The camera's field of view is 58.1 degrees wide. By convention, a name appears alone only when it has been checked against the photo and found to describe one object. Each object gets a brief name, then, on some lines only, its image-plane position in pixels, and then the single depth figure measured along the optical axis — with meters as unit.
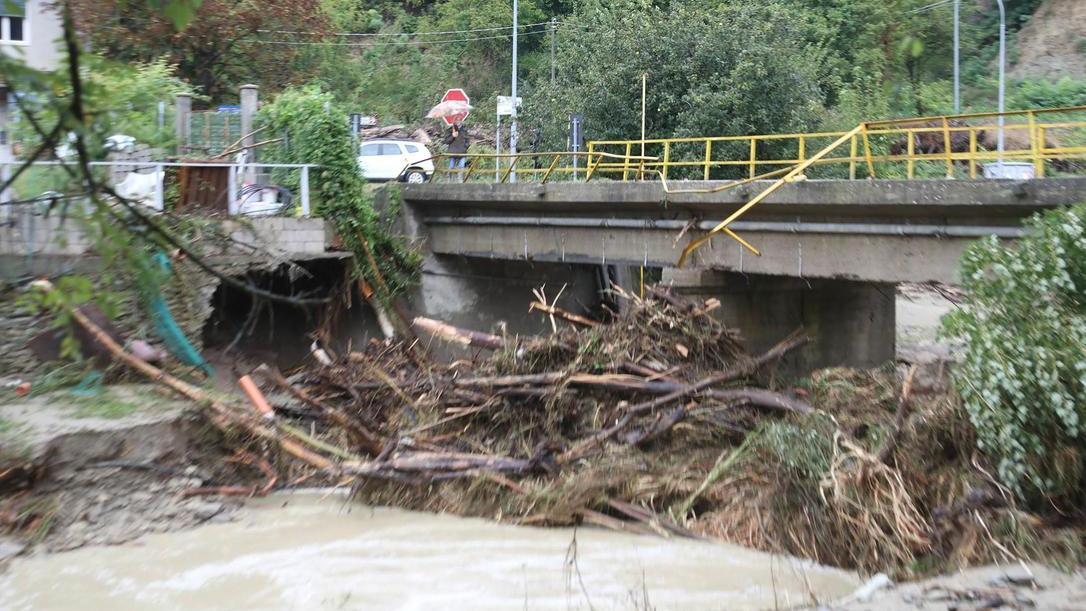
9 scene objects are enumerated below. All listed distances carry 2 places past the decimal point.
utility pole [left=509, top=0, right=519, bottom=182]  30.37
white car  30.14
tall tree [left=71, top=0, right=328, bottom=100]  28.80
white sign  26.89
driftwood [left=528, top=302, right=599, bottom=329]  13.99
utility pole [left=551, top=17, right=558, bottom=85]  44.19
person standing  25.66
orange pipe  13.97
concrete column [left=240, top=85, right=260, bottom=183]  20.60
